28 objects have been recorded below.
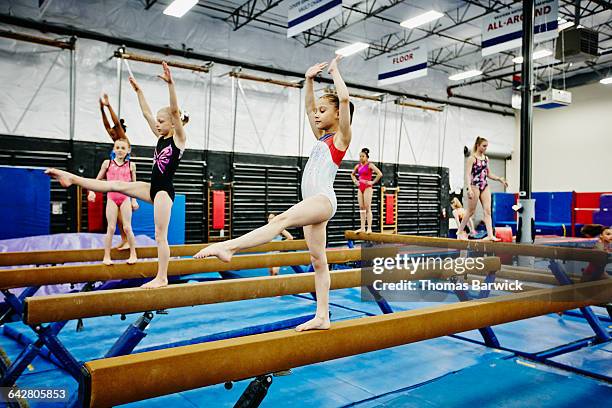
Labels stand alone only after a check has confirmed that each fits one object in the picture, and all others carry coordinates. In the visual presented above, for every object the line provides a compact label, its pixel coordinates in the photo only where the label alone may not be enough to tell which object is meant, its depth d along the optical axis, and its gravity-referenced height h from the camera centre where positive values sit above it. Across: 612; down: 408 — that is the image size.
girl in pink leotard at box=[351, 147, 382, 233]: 8.63 +0.49
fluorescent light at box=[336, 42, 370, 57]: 11.51 +4.17
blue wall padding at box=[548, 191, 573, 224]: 14.32 +0.13
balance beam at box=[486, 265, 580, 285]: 5.32 -0.79
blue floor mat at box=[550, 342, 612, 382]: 4.14 -1.46
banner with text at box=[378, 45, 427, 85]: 11.24 +3.75
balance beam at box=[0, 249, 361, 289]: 3.51 -0.55
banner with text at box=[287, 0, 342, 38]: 7.94 +3.67
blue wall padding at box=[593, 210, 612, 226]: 12.16 -0.15
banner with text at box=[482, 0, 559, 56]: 8.48 +3.68
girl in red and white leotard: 2.24 +0.12
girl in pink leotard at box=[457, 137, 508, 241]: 6.77 +0.53
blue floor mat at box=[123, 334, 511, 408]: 3.45 -1.46
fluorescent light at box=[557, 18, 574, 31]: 11.71 +5.07
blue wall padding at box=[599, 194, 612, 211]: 12.20 +0.26
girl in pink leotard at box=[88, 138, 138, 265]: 4.27 +0.10
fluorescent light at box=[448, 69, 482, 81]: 14.69 +4.49
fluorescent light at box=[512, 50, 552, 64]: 12.28 +4.36
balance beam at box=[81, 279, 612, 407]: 1.81 -0.68
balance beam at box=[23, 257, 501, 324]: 2.77 -0.62
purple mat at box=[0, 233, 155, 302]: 6.02 -0.55
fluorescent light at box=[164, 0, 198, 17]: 8.91 +4.01
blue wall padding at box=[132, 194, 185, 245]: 9.09 -0.31
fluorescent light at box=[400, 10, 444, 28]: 9.89 +4.29
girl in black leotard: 3.47 +0.19
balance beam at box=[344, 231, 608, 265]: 4.42 -0.43
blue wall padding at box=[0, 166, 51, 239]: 7.91 +0.07
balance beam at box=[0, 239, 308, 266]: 4.23 -0.49
